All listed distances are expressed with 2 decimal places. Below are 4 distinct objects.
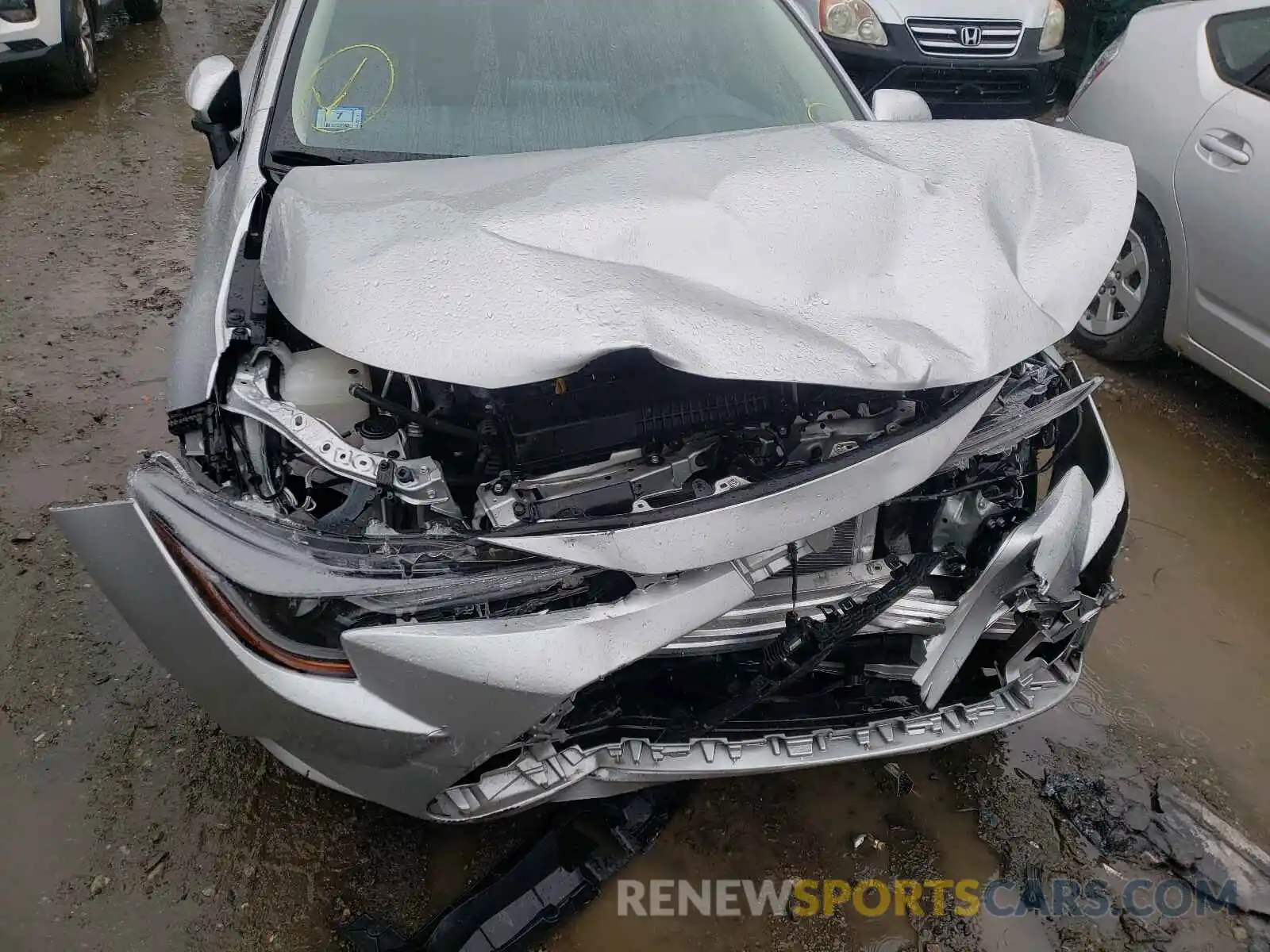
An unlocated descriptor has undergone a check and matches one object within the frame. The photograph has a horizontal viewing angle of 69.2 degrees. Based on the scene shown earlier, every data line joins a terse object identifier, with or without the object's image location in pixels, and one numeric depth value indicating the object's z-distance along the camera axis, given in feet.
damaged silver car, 5.27
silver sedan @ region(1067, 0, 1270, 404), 11.21
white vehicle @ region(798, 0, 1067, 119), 16.98
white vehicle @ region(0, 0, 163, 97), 17.63
